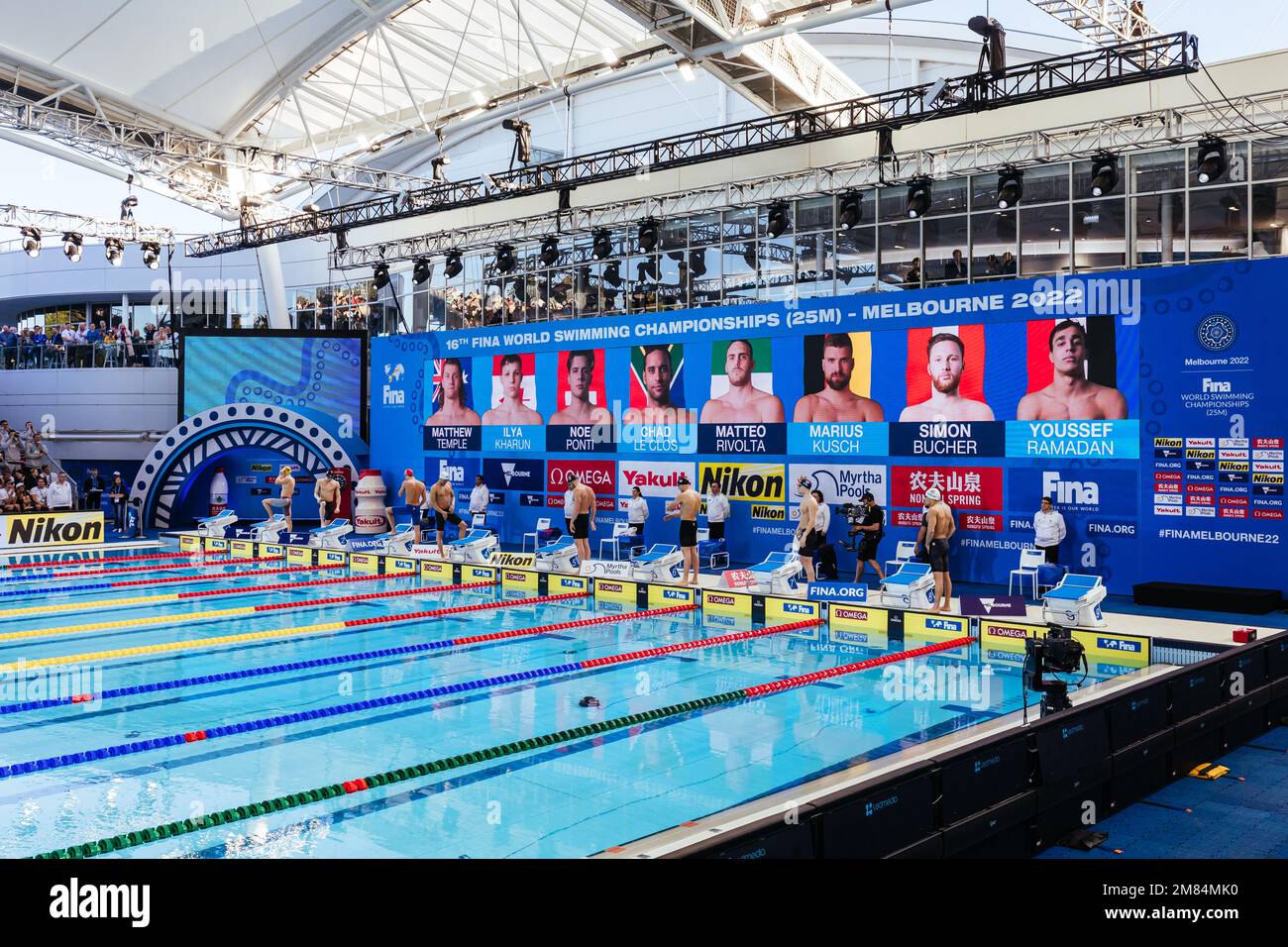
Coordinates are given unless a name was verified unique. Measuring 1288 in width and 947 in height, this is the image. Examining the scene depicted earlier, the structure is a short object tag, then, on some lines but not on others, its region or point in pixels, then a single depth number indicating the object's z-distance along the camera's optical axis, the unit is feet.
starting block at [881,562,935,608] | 37.47
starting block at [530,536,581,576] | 47.39
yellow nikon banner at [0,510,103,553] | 56.80
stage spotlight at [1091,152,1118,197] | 40.93
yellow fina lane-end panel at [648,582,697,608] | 40.98
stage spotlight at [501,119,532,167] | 51.62
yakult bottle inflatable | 67.87
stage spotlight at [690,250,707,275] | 59.00
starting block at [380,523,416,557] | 55.06
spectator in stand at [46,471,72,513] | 63.52
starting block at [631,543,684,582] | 45.39
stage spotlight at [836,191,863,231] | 47.83
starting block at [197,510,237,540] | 60.80
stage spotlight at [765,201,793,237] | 50.21
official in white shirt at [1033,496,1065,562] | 42.98
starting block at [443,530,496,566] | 52.39
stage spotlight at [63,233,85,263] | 60.95
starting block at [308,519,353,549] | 57.31
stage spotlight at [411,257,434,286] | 63.93
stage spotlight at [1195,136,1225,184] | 38.47
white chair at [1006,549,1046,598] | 42.78
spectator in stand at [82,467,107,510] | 70.03
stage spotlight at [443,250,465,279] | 62.39
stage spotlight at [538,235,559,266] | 57.68
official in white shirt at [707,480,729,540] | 54.13
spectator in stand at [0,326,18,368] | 81.76
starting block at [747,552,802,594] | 41.27
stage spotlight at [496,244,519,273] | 60.23
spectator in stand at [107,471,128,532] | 68.18
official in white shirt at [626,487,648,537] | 55.01
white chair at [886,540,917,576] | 46.42
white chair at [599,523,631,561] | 56.13
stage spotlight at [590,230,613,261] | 56.44
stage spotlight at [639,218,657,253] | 54.75
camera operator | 43.45
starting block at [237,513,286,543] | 58.85
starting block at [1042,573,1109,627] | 33.88
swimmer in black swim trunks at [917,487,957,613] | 36.09
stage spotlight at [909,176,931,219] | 45.01
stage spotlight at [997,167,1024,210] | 43.45
